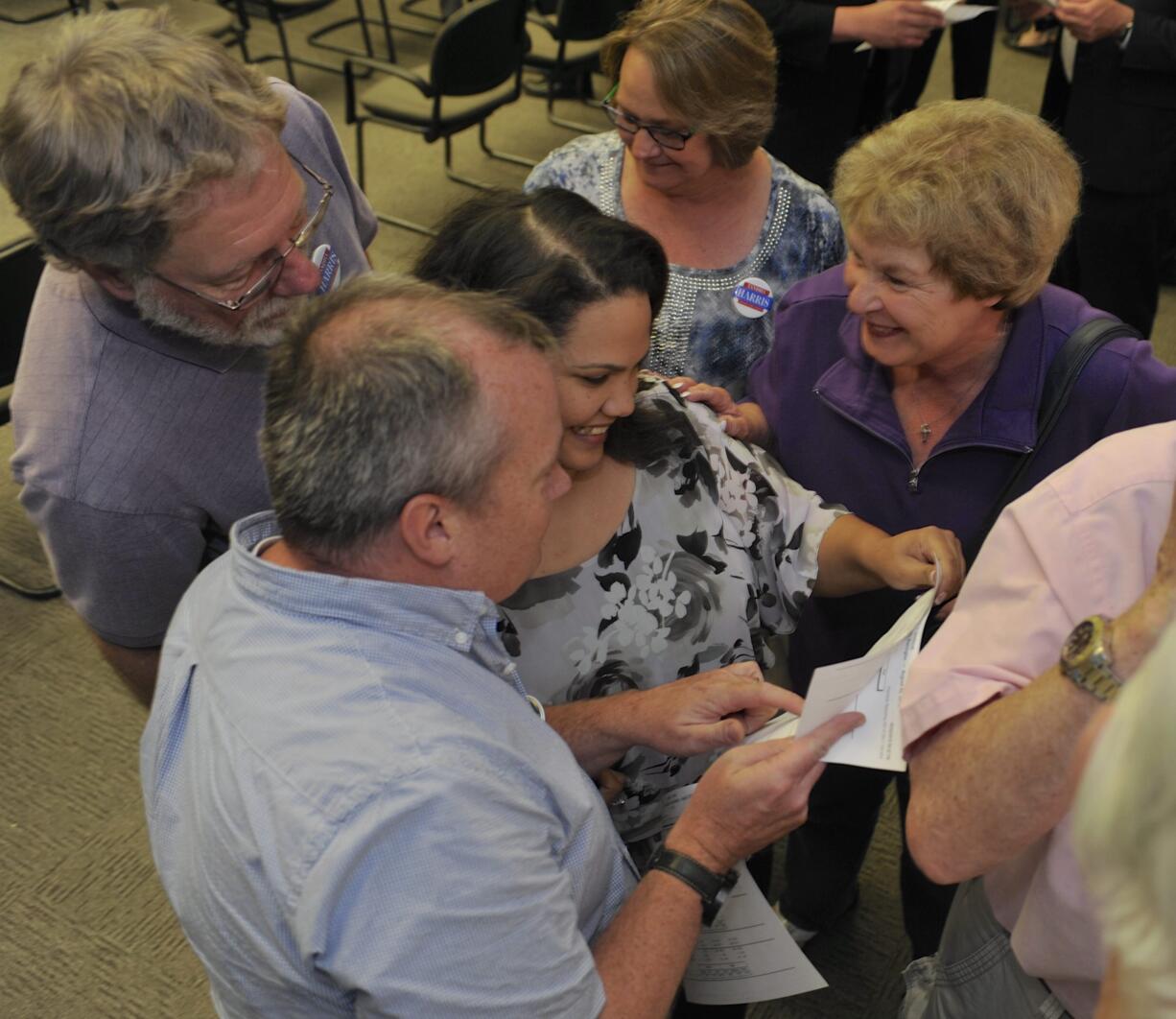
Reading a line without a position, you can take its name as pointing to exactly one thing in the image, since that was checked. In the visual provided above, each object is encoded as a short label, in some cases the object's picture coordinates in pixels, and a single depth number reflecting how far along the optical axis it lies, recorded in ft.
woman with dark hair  4.88
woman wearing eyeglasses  7.10
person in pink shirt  3.28
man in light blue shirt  3.13
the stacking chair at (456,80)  14.12
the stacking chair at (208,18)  16.30
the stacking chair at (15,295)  9.20
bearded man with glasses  4.64
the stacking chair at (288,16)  18.20
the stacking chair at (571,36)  15.94
